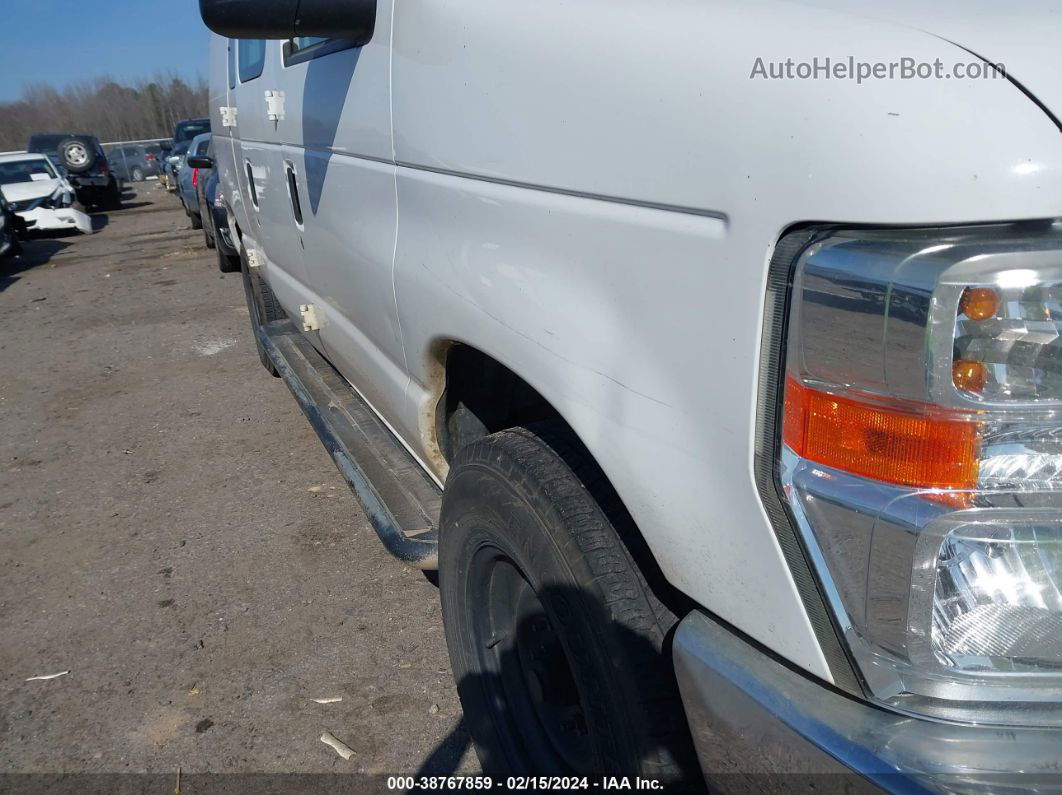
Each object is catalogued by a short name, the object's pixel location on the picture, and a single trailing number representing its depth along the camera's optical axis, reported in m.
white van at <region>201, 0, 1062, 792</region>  1.03
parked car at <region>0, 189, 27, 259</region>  13.52
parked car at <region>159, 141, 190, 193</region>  18.84
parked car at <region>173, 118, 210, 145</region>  22.65
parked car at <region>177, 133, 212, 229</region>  12.90
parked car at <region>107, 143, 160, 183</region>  34.69
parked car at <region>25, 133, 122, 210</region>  22.92
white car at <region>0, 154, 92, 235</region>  16.89
